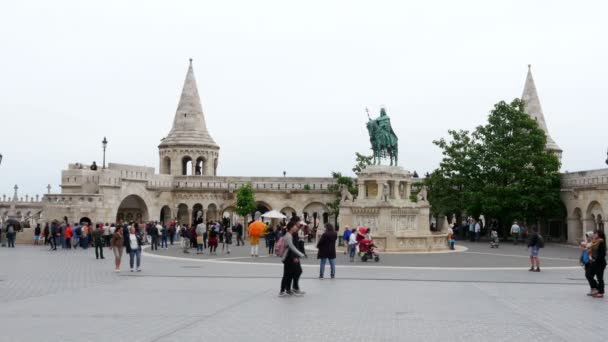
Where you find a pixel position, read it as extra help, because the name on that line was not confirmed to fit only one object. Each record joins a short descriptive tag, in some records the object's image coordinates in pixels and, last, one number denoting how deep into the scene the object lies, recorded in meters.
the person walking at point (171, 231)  33.71
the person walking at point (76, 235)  29.70
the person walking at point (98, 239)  22.55
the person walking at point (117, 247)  17.53
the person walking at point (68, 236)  28.77
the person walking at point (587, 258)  13.15
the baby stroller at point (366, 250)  21.41
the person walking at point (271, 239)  25.51
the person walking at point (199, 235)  25.22
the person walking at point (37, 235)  31.70
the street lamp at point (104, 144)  39.78
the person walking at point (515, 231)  33.22
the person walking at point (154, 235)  28.06
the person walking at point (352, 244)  21.41
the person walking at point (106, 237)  29.17
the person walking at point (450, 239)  28.23
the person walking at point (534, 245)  18.33
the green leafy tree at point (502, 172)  35.72
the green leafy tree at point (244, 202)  43.25
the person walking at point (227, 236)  27.38
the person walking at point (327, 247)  15.78
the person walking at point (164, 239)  30.55
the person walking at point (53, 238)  27.84
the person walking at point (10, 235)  29.81
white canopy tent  34.57
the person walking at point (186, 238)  26.16
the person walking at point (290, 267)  12.68
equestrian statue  30.27
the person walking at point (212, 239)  25.34
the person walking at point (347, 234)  23.06
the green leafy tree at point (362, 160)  45.47
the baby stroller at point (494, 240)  30.91
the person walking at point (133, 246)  17.53
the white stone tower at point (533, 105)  45.47
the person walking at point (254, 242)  23.42
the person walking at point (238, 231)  32.68
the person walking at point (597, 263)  12.87
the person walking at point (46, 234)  31.38
